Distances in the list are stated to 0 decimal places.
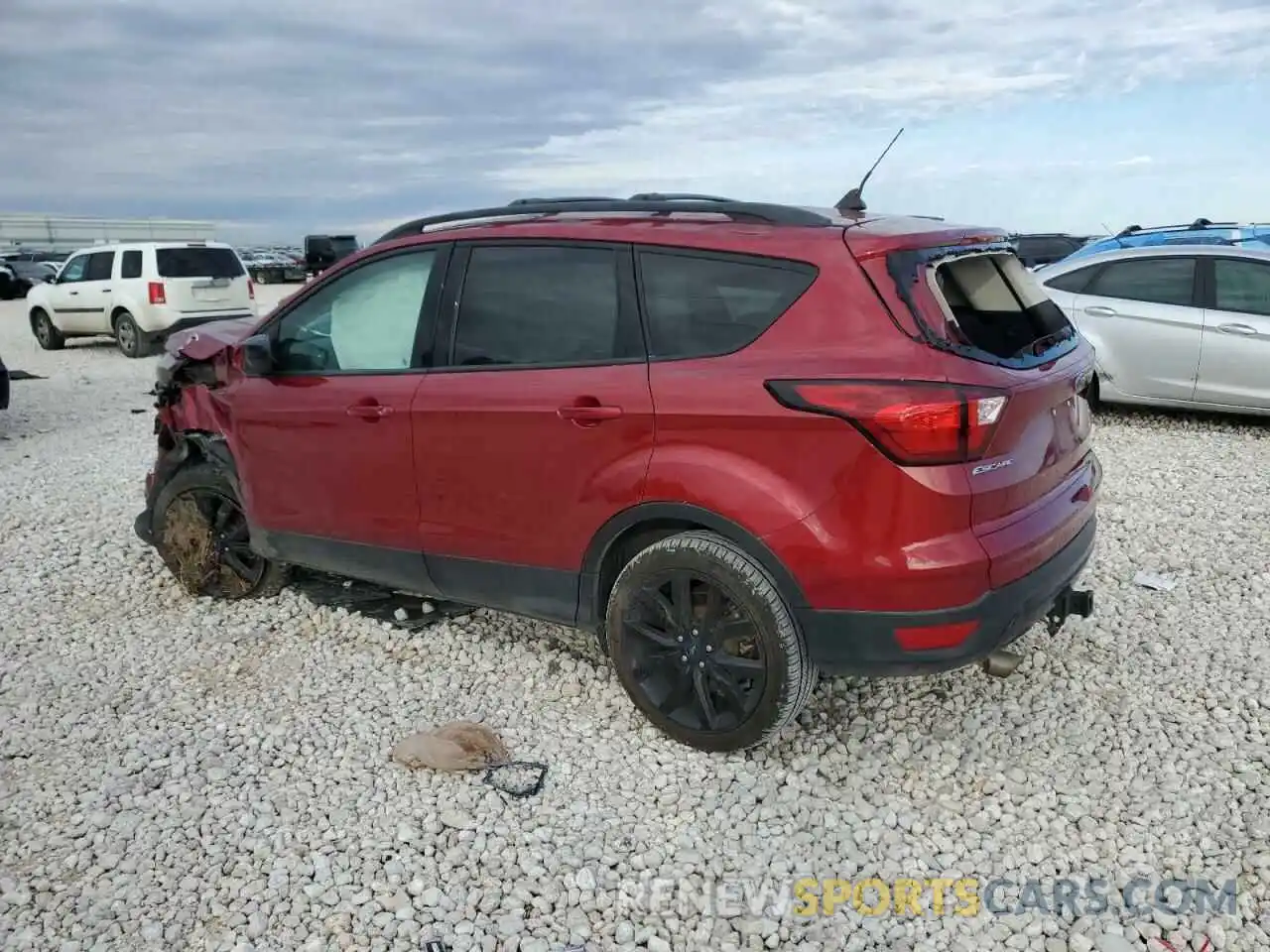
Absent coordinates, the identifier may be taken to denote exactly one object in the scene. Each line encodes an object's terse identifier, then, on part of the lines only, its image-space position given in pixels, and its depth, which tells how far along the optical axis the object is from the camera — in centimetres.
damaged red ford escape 293
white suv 1474
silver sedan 807
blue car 1138
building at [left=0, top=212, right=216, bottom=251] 6275
